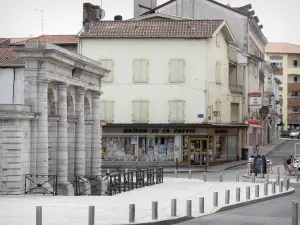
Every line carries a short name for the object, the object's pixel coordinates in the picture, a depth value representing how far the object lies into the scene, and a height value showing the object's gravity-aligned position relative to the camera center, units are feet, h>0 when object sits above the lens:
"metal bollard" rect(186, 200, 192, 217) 73.15 -7.59
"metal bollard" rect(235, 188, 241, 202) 92.84 -8.00
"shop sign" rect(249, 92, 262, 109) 209.49 +8.74
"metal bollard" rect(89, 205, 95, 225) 59.72 -6.71
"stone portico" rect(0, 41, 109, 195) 94.79 +1.01
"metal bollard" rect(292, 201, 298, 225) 62.80 -7.02
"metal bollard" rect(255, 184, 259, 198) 100.07 -8.19
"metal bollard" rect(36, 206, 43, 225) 57.26 -6.51
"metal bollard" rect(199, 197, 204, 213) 78.23 -7.81
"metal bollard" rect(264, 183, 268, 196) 104.85 -8.21
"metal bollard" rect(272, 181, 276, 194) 109.29 -8.38
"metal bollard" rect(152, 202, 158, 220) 67.56 -7.23
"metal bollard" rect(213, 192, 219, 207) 84.99 -7.84
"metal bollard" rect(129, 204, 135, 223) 64.39 -7.14
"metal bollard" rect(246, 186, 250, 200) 95.66 -8.06
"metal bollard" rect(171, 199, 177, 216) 71.97 -7.49
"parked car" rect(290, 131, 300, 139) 404.49 -2.80
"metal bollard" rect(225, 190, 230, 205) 88.69 -7.84
